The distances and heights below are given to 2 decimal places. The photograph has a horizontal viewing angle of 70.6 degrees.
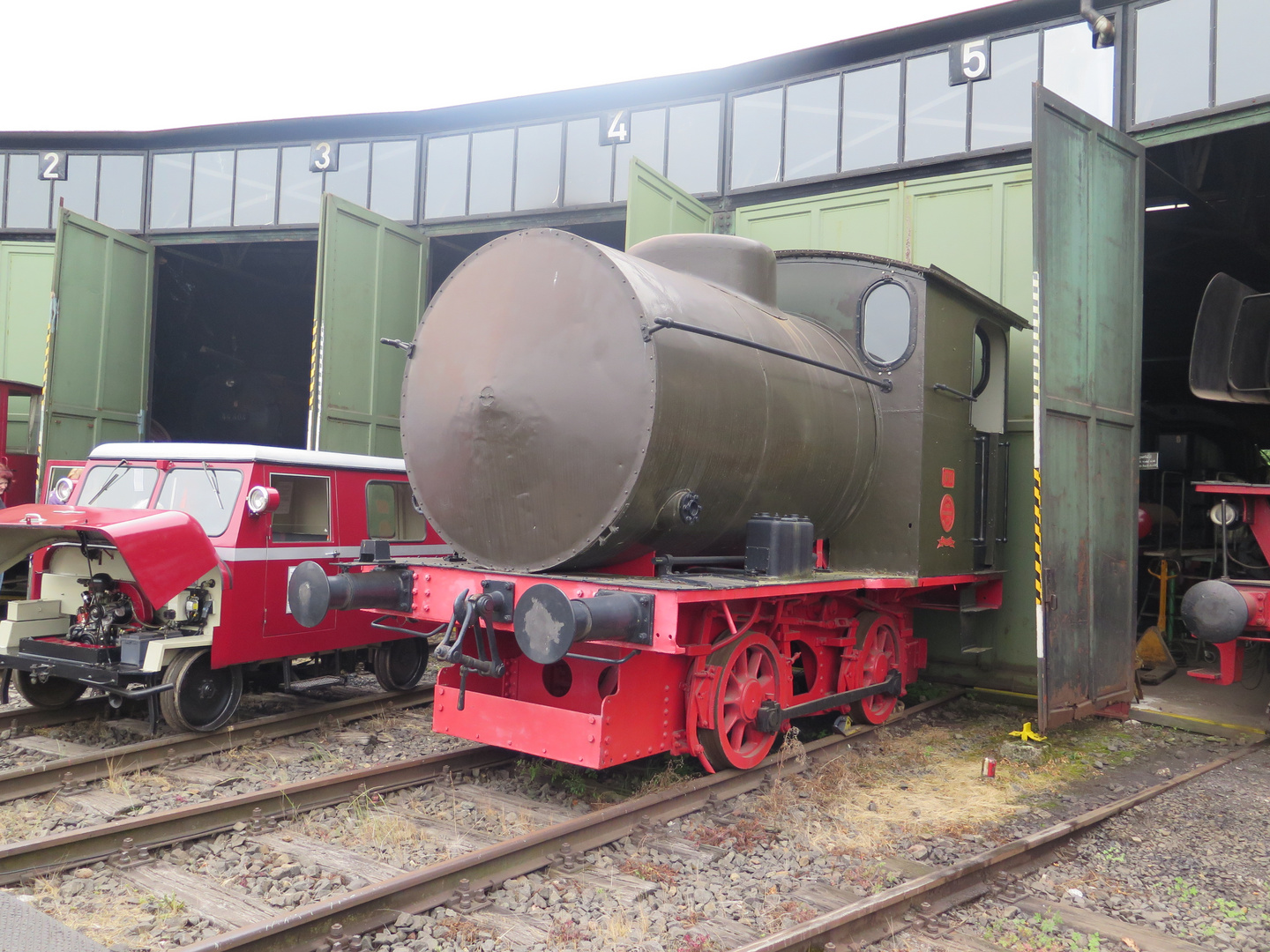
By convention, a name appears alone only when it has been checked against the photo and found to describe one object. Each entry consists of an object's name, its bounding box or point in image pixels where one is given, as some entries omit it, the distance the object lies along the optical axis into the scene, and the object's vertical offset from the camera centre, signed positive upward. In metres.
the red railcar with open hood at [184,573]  5.59 -0.45
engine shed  6.74 +3.62
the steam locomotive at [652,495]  4.52 +0.16
